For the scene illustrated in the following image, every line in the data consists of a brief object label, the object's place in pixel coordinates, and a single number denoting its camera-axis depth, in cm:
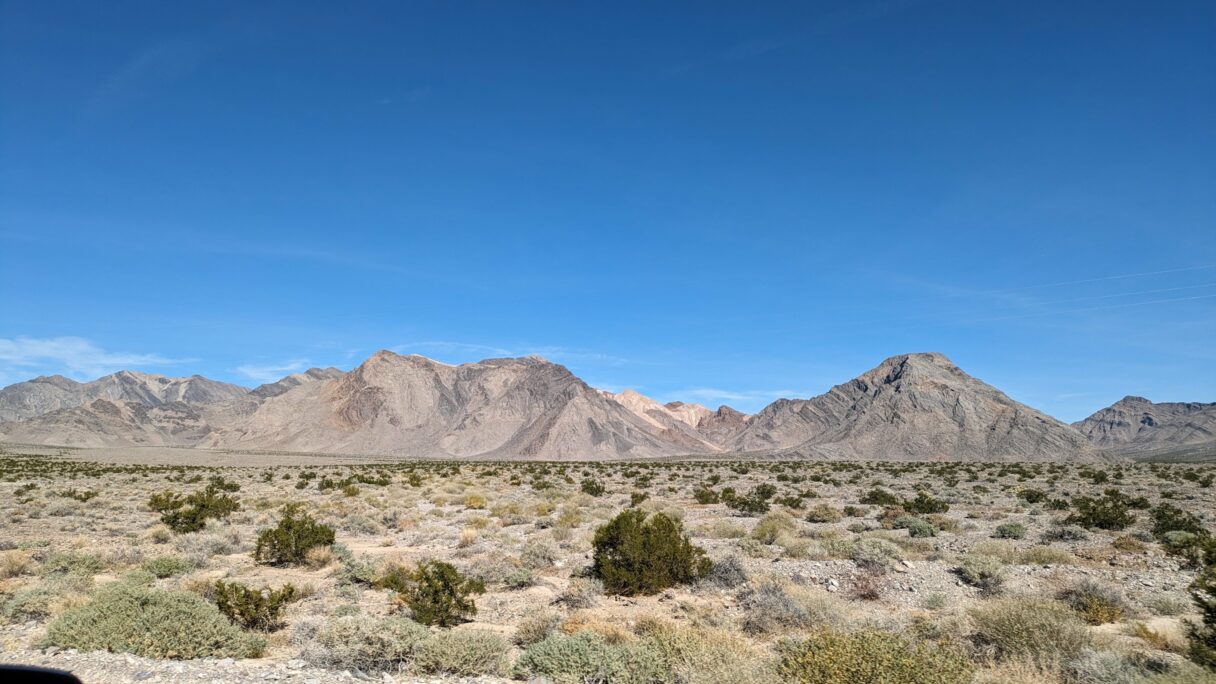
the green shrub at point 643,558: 1180
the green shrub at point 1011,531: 1755
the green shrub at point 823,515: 2197
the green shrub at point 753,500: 2466
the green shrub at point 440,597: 948
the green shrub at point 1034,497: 2659
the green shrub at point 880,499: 2626
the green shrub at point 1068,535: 1706
